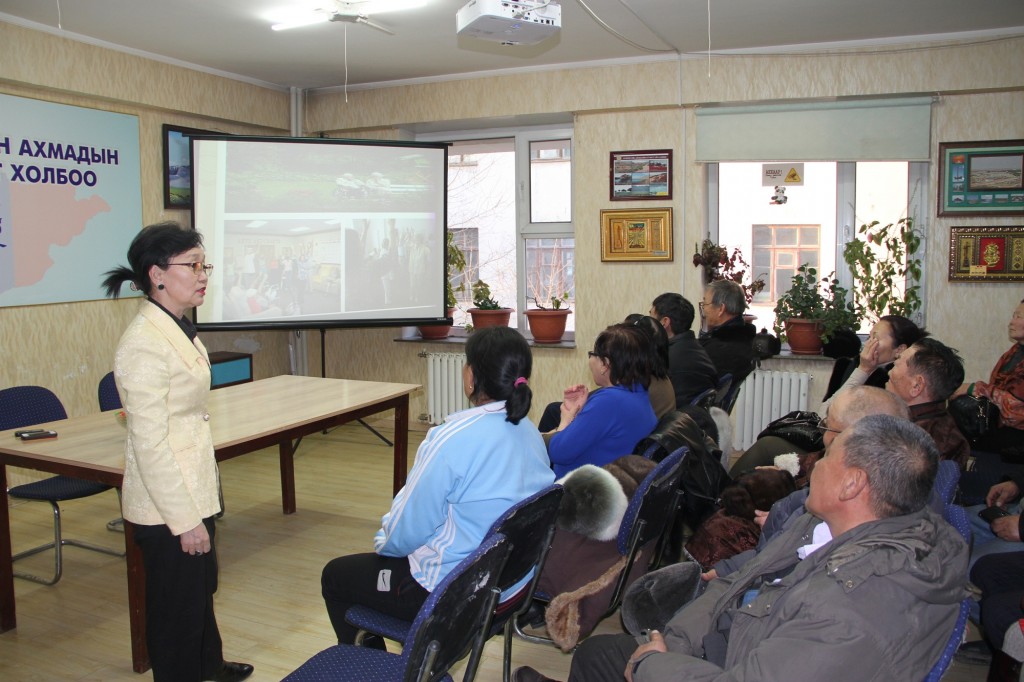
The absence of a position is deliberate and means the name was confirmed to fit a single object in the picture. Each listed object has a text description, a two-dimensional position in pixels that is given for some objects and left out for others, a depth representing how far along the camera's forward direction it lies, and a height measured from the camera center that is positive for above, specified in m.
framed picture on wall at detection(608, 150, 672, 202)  5.59 +0.72
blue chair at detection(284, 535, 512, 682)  1.63 -0.77
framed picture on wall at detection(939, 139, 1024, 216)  4.83 +0.59
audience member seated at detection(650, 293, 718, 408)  3.82 -0.43
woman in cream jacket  2.17 -0.45
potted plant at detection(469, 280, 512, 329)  6.15 -0.23
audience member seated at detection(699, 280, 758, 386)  4.20 -0.28
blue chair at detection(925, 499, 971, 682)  1.54 -0.70
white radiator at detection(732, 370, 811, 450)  5.36 -0.81
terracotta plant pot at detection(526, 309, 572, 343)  6.02 -0.34
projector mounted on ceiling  3.23 +1.06
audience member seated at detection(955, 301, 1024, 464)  3.45 -0.54
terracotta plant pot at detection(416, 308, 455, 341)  6.43 -0.41
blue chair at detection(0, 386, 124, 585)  3.47 -0.61
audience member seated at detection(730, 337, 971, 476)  2.77 -0.39
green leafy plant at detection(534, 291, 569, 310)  6.03 -0.17
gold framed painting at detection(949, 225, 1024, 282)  4.88 +0.14
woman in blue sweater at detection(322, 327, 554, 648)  2.06 -0.52
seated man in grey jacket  1.43 -0.59
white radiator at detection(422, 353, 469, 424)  6.28 -0.82
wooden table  2.82 -0.61
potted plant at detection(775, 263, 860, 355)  5.23 -0.23
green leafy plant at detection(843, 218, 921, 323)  5.11 +0.06
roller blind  5.01 +0.94
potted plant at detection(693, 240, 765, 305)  5.50 +0.09
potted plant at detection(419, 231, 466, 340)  6.34 -0.05
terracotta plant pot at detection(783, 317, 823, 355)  5.32 -0.38
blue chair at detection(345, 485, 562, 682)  1.94 -0.73
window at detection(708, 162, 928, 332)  5.32 +0.45
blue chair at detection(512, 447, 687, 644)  2.34 -0.71
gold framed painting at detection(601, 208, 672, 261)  5.65 +0.31
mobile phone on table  3.07 -0.59
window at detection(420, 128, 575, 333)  6.22 +0.52
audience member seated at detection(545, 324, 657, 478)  2.88 -0.47
